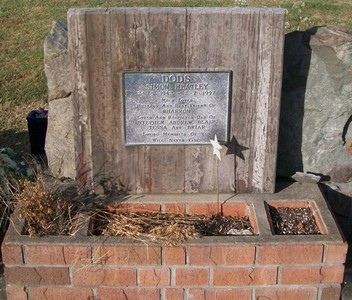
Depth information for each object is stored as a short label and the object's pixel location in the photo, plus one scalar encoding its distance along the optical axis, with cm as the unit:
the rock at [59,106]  426
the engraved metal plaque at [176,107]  400
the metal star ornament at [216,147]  402
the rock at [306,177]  439
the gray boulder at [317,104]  435
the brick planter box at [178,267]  373
